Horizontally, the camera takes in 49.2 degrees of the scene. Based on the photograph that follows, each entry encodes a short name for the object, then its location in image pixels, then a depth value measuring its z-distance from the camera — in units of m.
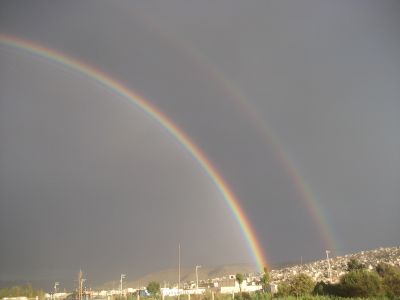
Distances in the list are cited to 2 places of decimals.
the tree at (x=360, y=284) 34.50
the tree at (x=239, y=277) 70.75
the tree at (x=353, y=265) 69.25
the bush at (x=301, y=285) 42.14
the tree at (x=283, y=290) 42.21
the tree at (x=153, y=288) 79.51
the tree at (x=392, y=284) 34.06
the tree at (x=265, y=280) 65.03
